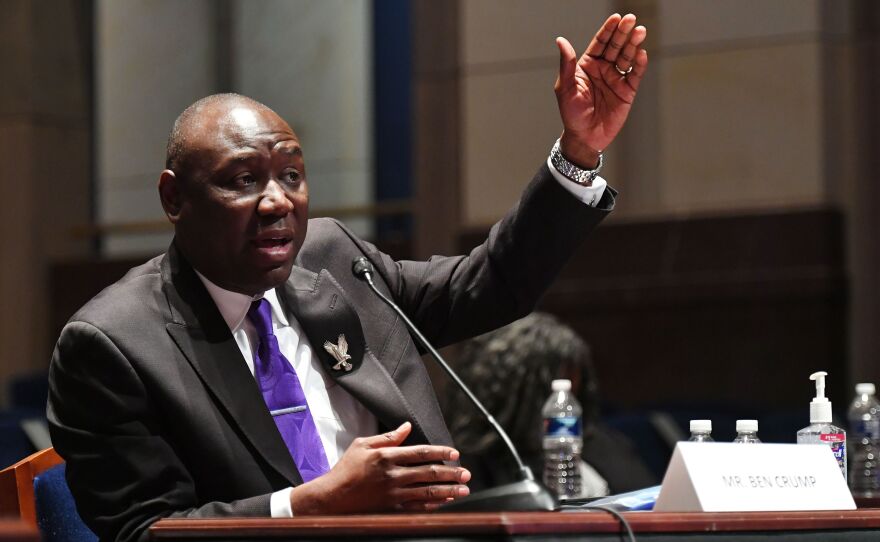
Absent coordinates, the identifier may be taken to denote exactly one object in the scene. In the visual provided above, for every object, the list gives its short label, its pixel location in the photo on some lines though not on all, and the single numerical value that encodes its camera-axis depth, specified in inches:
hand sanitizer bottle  203.0
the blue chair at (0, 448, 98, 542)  209.6
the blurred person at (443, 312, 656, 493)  354.0
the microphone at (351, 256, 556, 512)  152.4
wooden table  142.2
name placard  162.7
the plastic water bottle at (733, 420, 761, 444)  193.5
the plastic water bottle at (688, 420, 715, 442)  197.0
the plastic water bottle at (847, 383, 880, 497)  308.8
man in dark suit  185.0
